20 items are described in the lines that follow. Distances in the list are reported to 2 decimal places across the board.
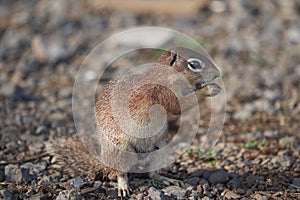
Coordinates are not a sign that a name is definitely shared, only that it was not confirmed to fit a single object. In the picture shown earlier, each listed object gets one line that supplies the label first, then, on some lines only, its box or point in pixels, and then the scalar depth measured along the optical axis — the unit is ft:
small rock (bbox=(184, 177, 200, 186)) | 25.71
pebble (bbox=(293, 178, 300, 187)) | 25.27
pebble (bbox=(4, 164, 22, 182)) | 25.38
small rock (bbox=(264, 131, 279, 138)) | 31.40
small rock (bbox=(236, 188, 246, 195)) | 24.86
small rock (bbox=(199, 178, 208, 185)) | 25.69
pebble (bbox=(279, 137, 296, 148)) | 29.89
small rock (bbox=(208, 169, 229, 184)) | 25.86
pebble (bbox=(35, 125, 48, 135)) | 31.58
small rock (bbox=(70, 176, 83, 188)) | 24.68
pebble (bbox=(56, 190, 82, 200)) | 22.81
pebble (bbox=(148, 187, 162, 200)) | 23.66
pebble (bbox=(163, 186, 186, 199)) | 24.23
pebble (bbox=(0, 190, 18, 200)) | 23.34
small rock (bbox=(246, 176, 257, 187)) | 25.49
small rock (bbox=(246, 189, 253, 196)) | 24.58
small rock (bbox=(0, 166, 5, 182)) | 25.59
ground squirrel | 23.71
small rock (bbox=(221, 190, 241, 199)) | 24.31
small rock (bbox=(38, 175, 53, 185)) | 25.07
